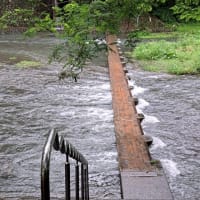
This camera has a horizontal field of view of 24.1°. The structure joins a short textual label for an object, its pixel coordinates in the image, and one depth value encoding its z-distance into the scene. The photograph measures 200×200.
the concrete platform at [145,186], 4.43
